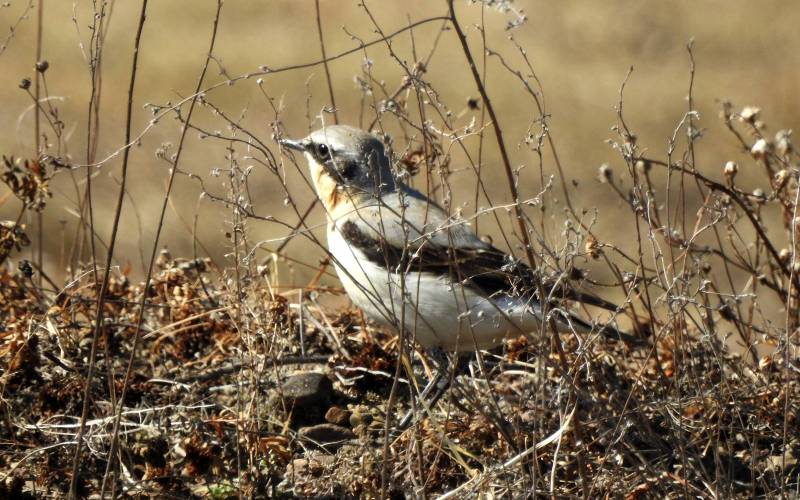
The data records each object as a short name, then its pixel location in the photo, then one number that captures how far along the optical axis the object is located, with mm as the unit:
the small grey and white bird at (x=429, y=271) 11297
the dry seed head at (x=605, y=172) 9880
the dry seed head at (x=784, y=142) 9445
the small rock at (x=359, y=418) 10617
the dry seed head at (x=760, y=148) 9484
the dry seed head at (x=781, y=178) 9484
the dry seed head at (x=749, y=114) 10094
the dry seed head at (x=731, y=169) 9445
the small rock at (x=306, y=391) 10719
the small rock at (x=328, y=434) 10359
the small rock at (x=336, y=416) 10703
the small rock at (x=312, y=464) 9648
